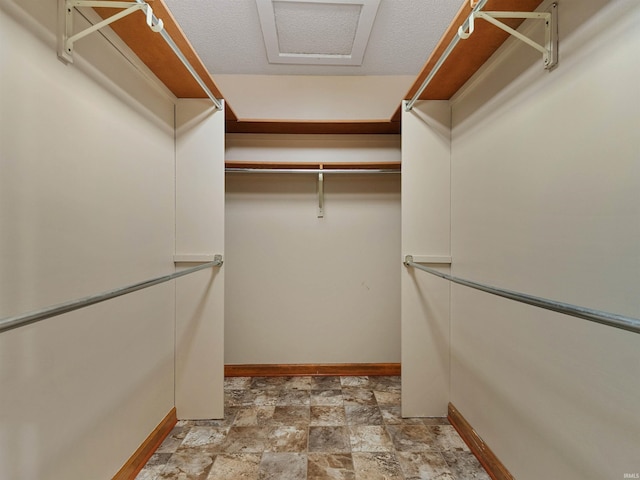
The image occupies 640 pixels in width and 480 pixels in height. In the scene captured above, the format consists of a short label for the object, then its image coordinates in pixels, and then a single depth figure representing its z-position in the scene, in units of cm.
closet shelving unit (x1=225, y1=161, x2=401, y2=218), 233
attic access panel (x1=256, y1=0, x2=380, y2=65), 171
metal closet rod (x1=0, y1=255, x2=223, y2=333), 55
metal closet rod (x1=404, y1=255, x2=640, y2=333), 52
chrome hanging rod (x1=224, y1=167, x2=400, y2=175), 232
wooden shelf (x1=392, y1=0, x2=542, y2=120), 115
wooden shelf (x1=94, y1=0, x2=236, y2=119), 120
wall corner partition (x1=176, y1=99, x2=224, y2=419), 188
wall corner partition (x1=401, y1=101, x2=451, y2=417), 193
